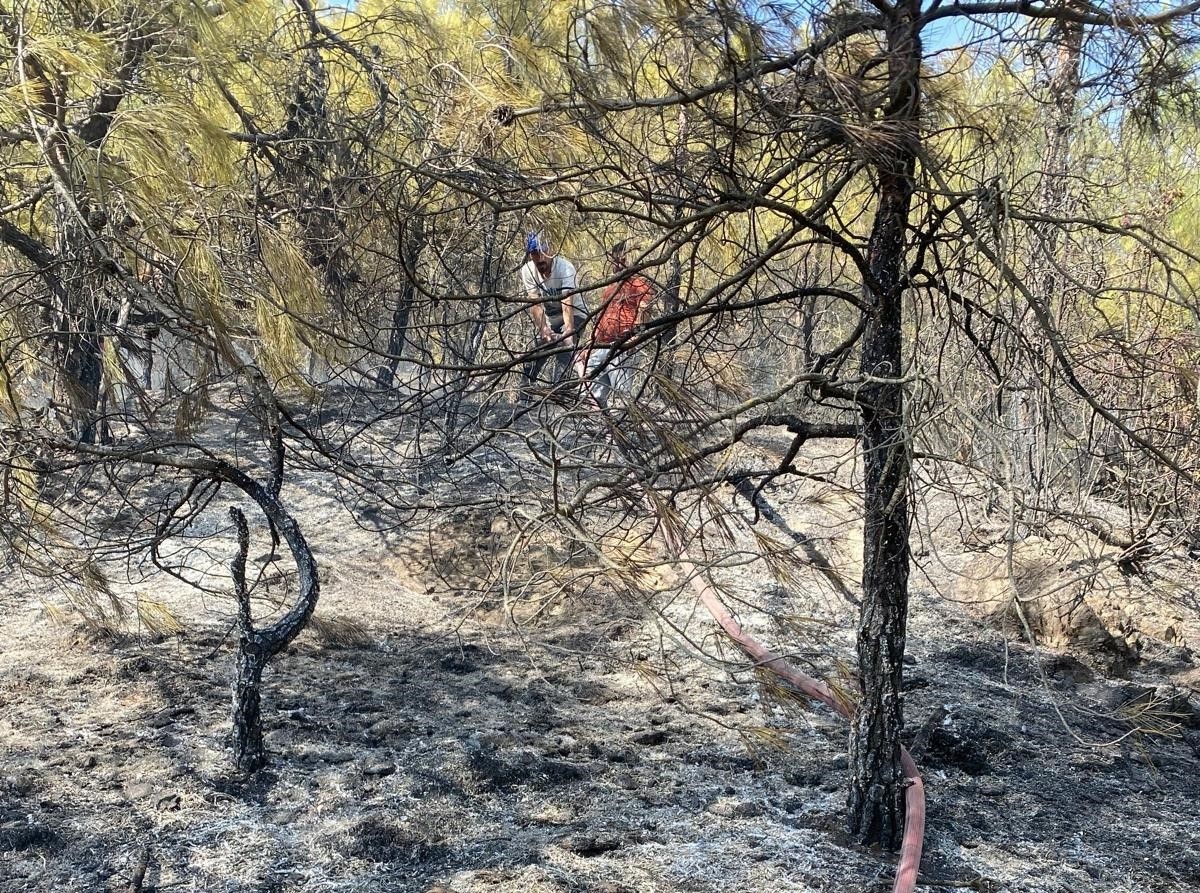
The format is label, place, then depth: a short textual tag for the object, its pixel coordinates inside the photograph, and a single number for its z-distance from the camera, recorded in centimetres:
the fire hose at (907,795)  236
